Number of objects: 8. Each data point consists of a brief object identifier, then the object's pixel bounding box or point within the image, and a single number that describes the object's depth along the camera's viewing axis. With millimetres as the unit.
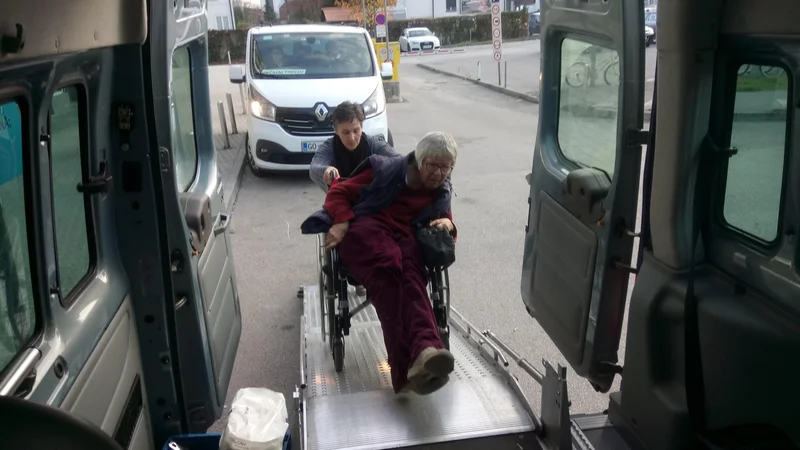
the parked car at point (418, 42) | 39844
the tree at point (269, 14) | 51594
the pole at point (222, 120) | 12349
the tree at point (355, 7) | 42166
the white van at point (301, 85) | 9953
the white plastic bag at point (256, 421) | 3195
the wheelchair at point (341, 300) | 4070
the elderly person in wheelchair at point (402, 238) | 3537
